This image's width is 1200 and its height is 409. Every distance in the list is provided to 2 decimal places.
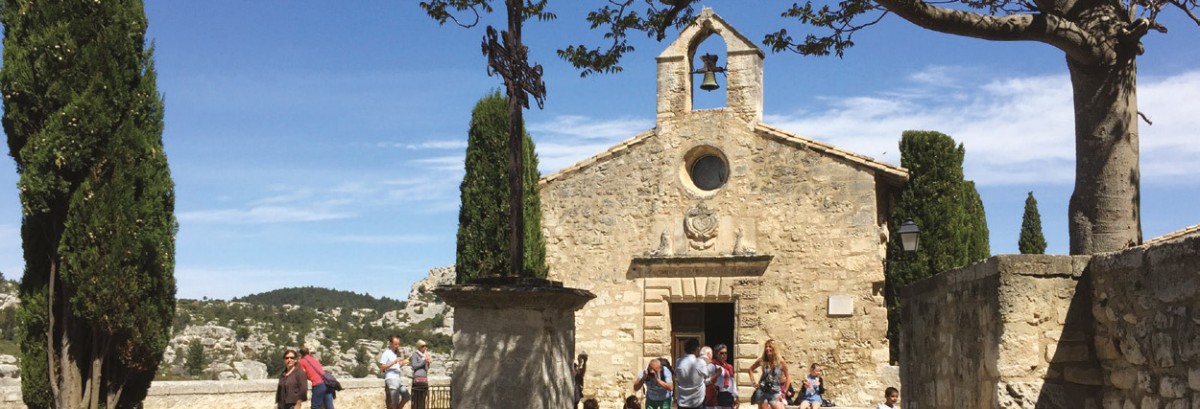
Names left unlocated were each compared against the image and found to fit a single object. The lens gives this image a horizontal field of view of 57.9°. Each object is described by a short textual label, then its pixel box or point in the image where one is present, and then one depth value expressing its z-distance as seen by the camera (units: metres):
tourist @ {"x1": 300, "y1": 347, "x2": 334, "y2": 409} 12.10
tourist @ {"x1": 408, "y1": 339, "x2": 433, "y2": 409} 14.55
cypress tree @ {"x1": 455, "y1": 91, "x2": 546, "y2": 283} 18.12
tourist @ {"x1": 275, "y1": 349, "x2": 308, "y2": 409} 11.78
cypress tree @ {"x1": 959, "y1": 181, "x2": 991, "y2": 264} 20.77
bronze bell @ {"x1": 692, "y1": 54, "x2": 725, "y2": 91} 17.81
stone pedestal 7.17
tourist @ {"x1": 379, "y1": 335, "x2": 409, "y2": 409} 13.95
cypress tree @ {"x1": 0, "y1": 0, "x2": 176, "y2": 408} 10.46
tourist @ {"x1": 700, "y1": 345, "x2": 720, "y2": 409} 11.03
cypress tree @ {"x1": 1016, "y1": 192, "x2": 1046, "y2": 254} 34.95
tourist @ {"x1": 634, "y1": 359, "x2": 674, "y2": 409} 11.99
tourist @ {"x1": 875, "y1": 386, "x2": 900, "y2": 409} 11.53
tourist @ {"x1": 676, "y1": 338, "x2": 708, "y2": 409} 10.59
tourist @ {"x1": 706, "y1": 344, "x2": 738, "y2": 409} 11.29
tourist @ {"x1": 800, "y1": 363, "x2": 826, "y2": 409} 13.94
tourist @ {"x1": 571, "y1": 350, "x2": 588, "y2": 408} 15.39
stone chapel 16.86
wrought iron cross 7.53
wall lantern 14.18
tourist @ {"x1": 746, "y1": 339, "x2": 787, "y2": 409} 12.27
